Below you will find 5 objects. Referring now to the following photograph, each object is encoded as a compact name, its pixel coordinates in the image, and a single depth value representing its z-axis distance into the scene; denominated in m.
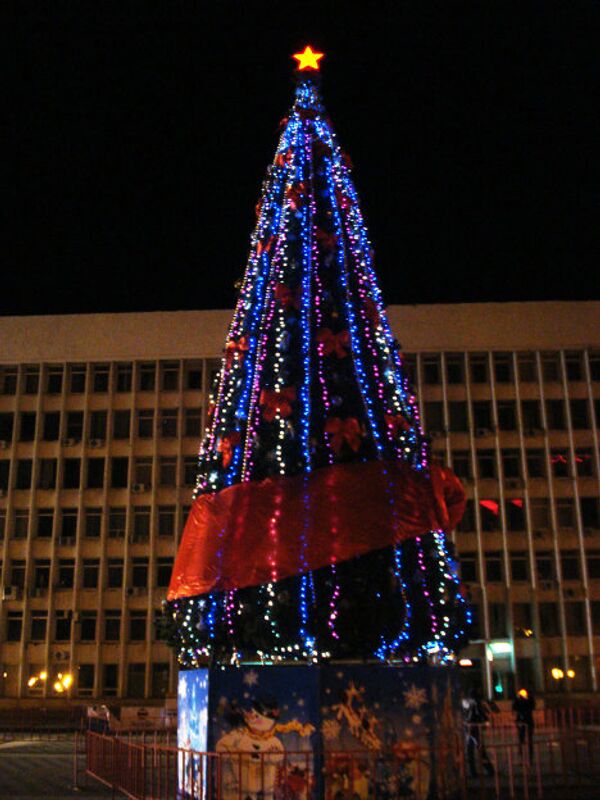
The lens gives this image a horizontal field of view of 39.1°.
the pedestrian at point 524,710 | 14.77
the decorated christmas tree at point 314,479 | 10.59
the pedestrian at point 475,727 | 12.87
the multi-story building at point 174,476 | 39.00
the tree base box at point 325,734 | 9.54
